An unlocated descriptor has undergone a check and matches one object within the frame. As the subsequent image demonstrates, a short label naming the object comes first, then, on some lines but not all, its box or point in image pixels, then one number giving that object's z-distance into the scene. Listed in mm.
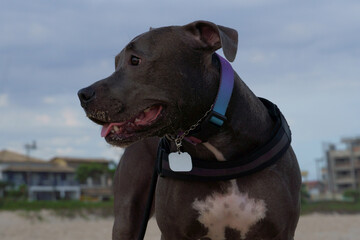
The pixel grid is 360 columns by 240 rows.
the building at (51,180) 65125
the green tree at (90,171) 62812
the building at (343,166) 82375
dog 3225
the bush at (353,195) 50694
